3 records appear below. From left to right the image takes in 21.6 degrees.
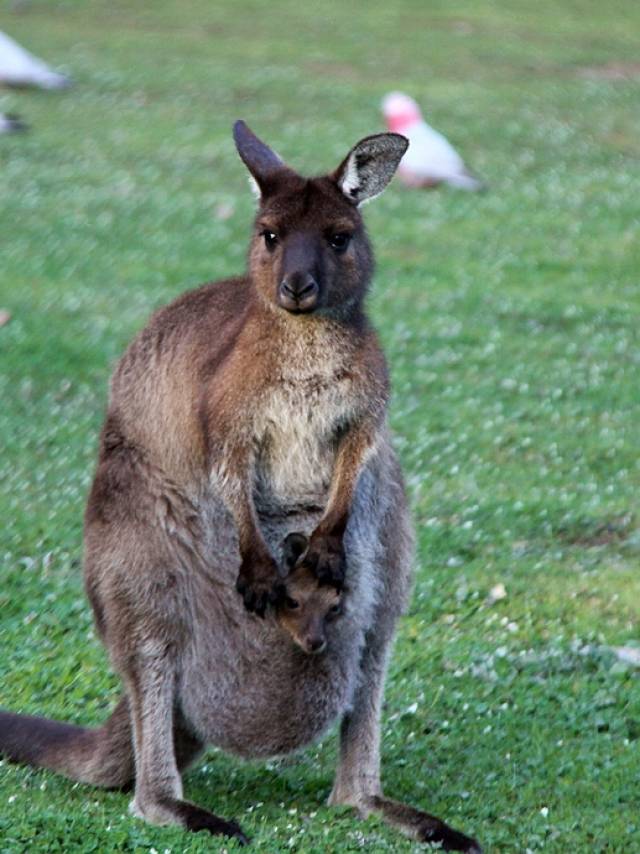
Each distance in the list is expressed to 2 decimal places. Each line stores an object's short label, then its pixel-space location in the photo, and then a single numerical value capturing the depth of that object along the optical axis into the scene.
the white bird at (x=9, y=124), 14.75
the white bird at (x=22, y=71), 15.85
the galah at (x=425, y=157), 13.70
